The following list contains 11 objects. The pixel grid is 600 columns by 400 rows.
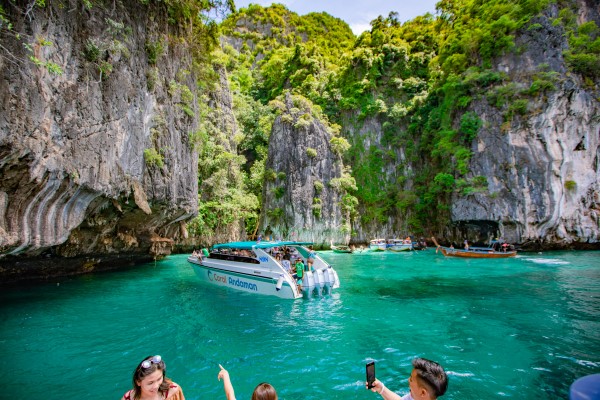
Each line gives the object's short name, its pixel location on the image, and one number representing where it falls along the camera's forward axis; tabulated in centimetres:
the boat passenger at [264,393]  261
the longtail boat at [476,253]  2329
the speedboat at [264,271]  1173
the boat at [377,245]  3175
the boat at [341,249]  3099
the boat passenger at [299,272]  1215
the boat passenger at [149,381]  271
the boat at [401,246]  3100
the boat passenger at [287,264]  1274
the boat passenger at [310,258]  1279
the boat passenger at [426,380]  254
